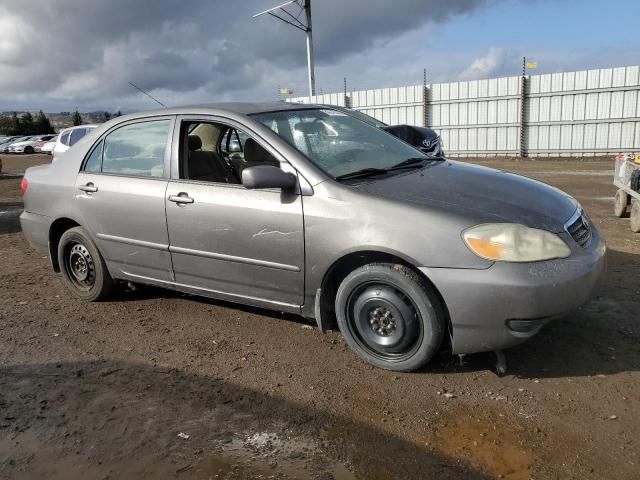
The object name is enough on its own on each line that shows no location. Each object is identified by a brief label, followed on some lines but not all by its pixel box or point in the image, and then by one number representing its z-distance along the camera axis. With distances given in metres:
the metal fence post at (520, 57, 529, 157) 19.12
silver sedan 3.13
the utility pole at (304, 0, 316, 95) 21.74
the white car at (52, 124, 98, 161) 13.32
